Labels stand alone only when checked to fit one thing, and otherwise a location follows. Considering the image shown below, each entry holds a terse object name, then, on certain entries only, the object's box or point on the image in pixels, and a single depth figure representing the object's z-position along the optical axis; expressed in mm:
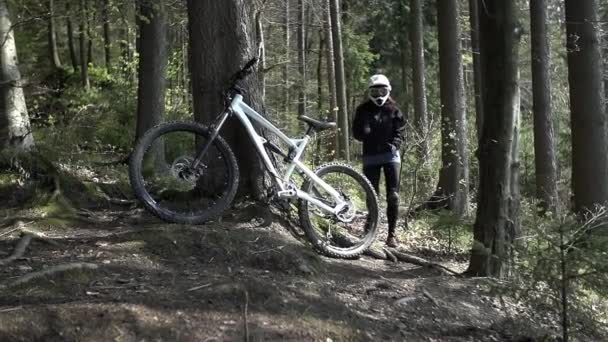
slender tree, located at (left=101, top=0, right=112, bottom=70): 23062
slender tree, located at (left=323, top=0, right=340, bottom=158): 22109
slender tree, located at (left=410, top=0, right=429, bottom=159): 16453
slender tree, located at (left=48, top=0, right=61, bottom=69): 21953
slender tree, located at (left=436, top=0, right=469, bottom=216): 12453
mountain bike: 5227
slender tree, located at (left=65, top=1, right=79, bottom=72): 22903
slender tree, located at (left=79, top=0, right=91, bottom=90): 19781
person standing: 6922
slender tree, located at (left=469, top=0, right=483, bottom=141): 16464
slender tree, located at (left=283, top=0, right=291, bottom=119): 25775
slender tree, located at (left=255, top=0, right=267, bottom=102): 16469
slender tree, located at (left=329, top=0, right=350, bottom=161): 20609
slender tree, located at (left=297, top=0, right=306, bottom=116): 25875
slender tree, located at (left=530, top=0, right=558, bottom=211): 13422
